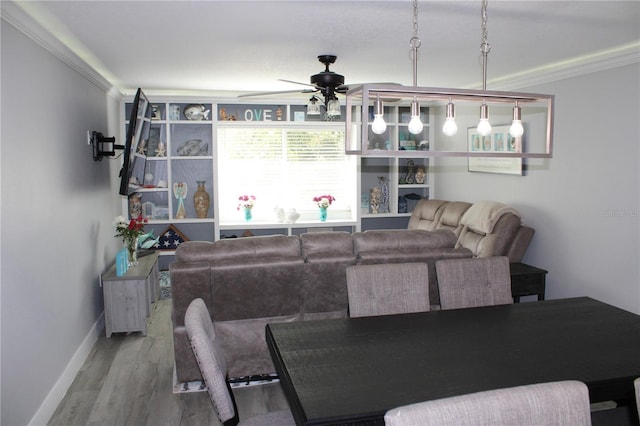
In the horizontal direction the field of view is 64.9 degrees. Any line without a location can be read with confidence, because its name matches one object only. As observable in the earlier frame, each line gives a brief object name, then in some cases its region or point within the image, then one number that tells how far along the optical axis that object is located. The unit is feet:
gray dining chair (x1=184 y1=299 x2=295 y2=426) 6.00
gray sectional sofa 10.99
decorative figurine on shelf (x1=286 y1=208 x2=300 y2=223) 21.79
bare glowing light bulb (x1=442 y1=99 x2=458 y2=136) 7.44
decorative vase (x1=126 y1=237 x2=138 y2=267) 16.07
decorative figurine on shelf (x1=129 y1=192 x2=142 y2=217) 20.72
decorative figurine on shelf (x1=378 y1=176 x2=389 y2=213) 23.59
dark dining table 5.84
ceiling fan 12.78
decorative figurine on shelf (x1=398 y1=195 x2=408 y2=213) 23.65
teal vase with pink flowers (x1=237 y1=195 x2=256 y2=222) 21.86
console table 14.44
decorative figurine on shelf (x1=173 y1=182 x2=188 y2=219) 21.49
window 22.26
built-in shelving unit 21.03
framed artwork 17.53
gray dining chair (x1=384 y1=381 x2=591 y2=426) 4.13
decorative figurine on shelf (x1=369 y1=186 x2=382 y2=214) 23.26
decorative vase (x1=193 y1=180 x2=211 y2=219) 21.29
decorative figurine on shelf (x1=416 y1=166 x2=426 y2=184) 23.53
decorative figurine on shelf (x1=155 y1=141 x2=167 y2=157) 21.07
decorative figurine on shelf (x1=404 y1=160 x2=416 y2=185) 23.48
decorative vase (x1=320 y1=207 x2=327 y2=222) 22.51
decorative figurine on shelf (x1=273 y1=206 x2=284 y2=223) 22.11
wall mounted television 13.74
